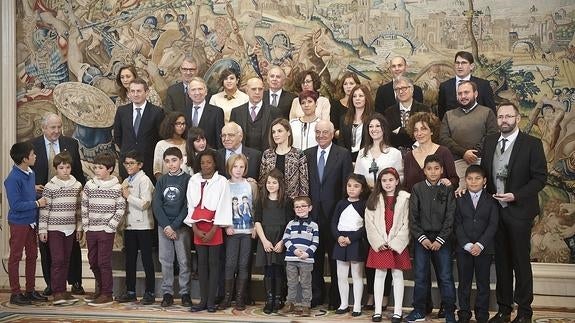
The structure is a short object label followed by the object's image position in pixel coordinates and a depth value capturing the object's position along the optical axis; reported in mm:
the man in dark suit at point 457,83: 8422
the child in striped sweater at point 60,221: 8086
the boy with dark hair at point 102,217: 7941
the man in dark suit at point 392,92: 8656
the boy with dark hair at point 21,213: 7977
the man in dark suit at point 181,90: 8969
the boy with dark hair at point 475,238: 7020
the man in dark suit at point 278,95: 8602
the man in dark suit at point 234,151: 7883
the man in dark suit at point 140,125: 8469
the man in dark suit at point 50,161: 8500
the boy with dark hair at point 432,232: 7102
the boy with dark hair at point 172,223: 7801
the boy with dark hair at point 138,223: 7988
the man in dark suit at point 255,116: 8406
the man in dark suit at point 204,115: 8469
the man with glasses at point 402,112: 8078
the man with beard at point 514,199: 6992
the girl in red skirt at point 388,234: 7254
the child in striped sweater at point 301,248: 7441
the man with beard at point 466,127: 7816
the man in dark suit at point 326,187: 7695
